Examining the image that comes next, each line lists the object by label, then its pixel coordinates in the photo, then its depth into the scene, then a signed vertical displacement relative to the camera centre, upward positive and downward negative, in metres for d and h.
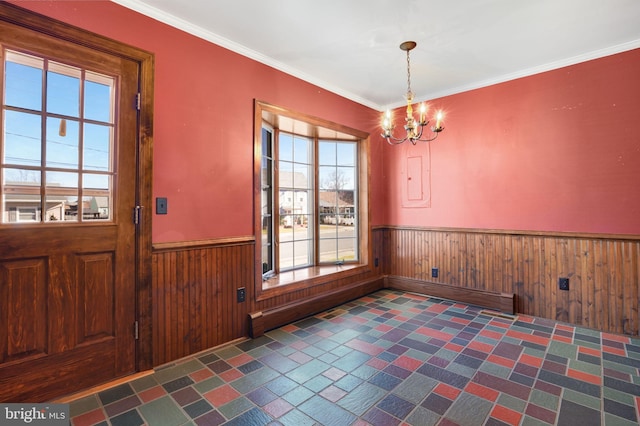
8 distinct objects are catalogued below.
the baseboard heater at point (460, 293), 3.63 -1.00
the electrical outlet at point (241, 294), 2.93 -0.72
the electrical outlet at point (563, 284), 3.32 -0.73
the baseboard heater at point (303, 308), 3.00 -1.01
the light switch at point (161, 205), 2.41 +0.13
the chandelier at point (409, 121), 2.79 +0.92
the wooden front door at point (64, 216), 1.86 +0.04
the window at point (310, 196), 3.80 +0.33
